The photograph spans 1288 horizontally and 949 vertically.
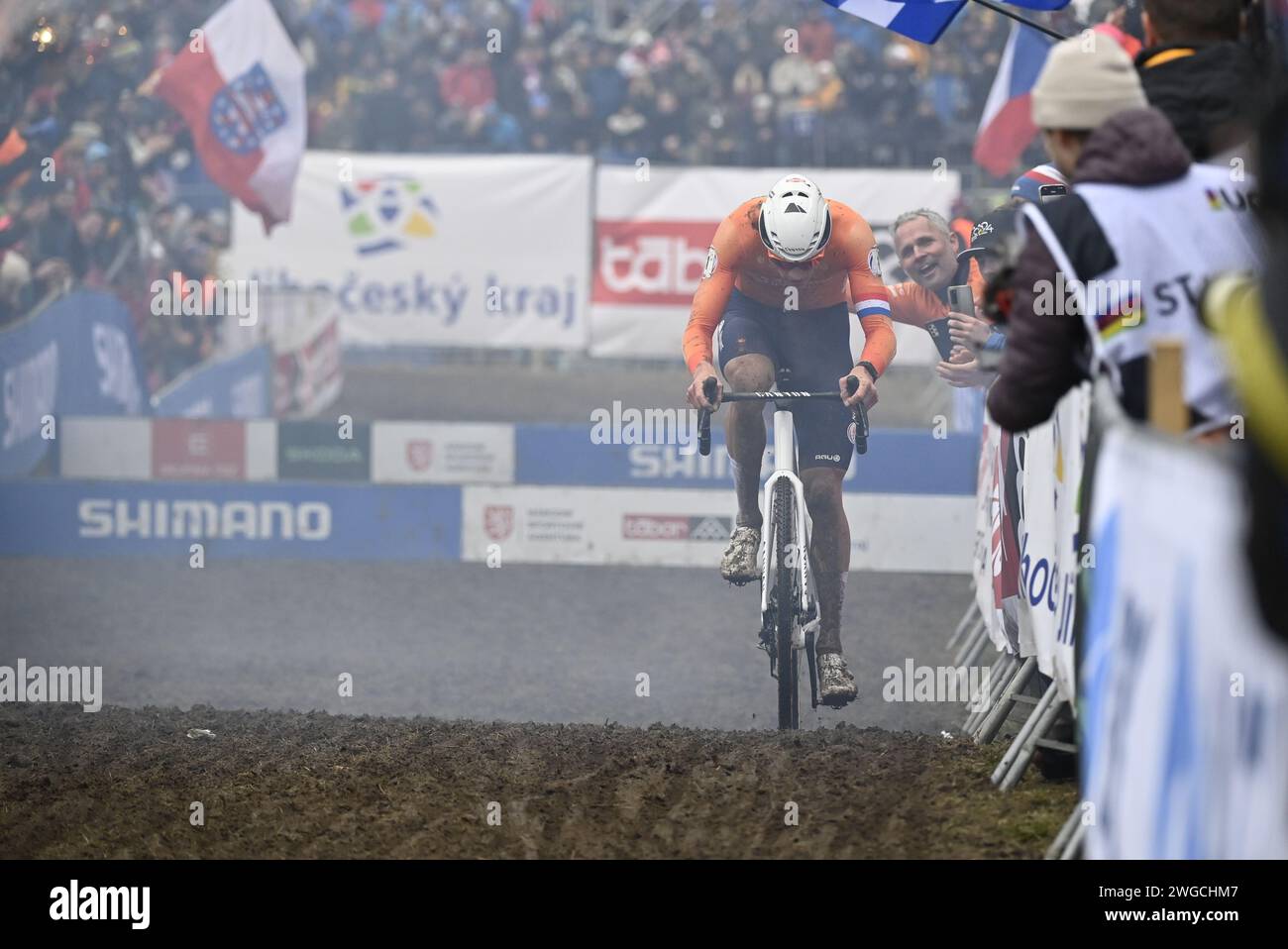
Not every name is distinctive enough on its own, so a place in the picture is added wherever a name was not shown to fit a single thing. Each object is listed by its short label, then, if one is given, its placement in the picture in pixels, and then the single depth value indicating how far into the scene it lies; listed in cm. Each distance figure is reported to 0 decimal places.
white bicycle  714
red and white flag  1461
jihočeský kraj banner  1897
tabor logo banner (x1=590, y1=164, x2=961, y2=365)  1891
